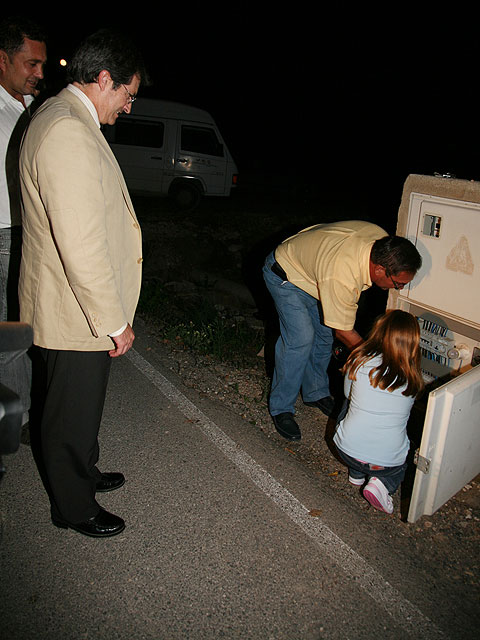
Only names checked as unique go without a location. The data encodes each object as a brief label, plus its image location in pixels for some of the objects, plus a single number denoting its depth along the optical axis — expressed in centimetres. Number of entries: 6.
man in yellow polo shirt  318
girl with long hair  296
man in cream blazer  210
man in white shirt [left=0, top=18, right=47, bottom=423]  314
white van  1248
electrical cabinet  271
